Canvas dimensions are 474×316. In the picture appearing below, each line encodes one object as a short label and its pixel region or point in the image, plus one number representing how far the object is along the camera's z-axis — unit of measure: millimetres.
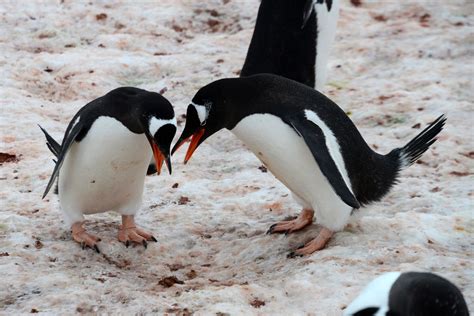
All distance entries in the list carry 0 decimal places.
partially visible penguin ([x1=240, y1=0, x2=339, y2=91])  9937
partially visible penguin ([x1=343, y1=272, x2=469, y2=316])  4051
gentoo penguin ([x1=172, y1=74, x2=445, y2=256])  6551
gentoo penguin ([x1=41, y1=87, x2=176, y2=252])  6414
